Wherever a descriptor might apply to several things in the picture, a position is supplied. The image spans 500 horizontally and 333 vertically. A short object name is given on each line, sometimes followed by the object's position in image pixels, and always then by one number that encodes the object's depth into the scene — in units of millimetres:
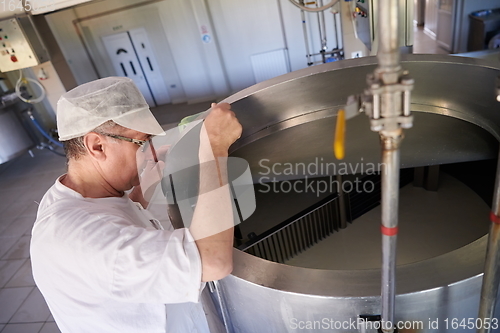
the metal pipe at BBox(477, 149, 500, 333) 603
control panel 3707
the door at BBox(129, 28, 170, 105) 5910
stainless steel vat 780
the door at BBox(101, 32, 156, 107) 6034
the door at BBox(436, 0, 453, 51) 4875
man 689
